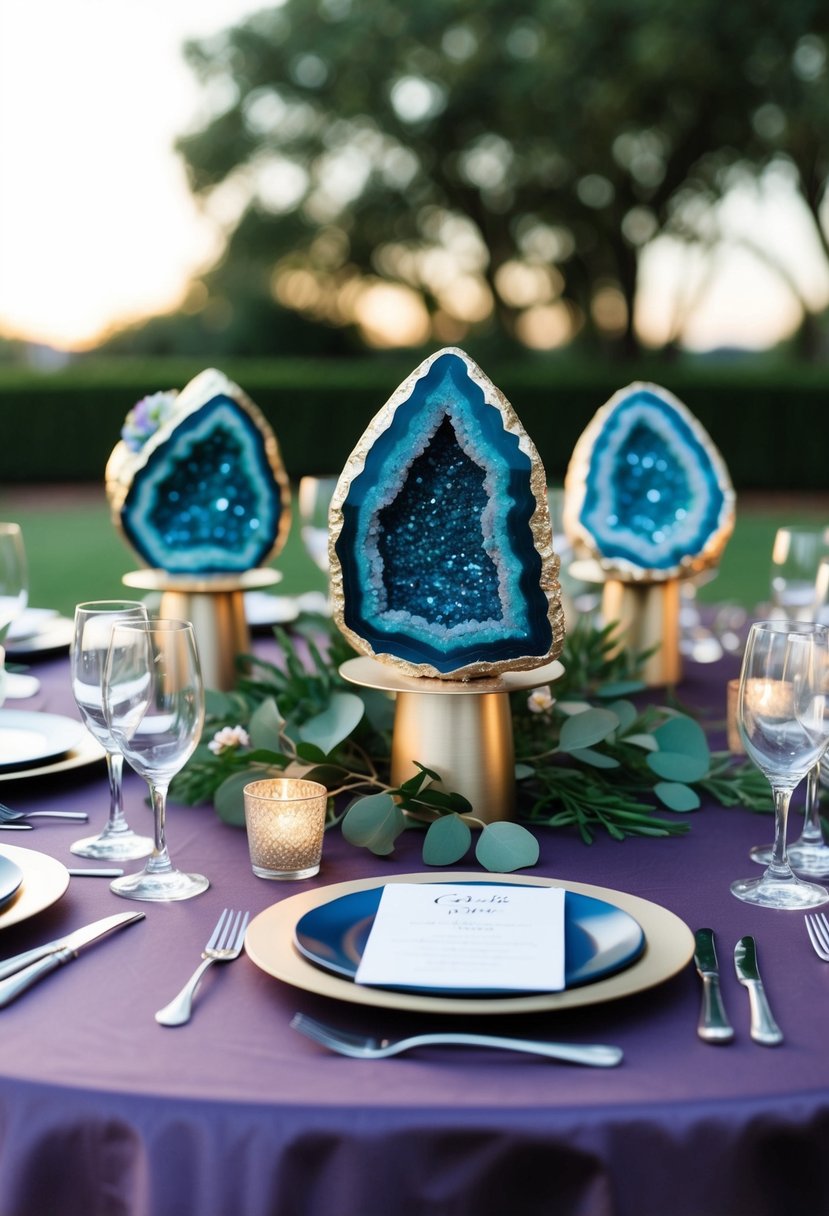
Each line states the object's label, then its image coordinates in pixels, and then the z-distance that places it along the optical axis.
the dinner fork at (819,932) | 1.25
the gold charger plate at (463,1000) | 1.06
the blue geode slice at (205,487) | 2.35
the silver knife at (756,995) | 1.06
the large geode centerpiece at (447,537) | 1.64
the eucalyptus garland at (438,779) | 1.50
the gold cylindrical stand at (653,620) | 2.46
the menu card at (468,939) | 1.10
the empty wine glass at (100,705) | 1.46
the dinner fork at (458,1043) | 1.01
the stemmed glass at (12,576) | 2.20
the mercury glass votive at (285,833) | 1.42
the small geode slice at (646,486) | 2.49
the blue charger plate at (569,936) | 1.12
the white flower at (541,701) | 1.82
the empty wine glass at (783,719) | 1.37
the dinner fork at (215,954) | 1.09
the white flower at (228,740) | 1.73
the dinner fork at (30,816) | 1.65
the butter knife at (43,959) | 1.14
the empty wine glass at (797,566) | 2.61
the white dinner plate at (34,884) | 1.26
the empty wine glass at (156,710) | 1.38
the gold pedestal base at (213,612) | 2.30
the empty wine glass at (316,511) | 2.64
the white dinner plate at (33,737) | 1.79
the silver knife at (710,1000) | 1.06
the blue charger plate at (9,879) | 1.29
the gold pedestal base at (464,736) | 1.62
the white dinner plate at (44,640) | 2.62
